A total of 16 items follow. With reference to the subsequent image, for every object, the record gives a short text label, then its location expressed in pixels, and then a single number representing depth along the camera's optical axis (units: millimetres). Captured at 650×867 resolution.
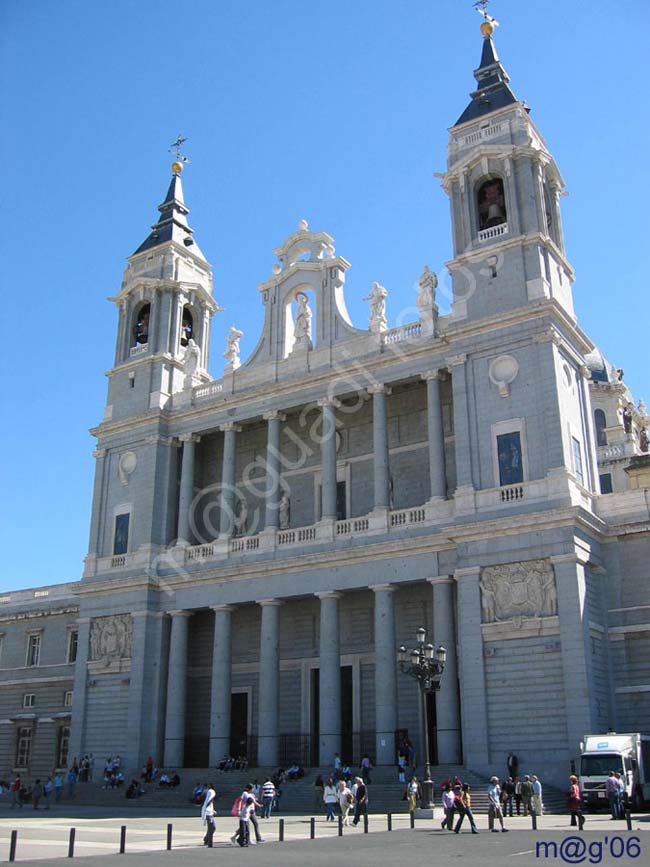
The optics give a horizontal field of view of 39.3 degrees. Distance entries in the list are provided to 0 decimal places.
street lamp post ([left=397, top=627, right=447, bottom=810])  25672
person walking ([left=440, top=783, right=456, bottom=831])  21531
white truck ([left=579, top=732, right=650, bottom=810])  26125
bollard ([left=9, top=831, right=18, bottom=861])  15953
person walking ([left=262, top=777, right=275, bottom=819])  27688
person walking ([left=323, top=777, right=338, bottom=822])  26047
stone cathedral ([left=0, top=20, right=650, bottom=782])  32281
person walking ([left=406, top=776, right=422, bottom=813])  23797
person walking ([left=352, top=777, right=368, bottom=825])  24419
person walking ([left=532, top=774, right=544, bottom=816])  26212
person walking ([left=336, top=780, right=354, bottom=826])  24844
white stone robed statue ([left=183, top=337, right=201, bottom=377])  47469
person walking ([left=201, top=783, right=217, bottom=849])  19797
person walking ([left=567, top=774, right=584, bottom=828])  22188
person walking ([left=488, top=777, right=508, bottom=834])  22172
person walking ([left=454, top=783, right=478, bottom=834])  21078
